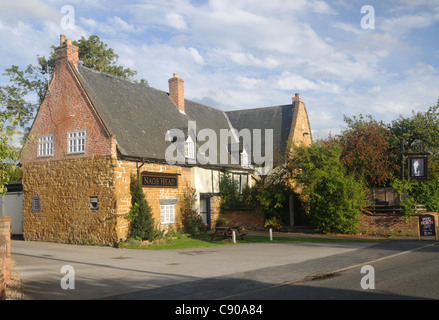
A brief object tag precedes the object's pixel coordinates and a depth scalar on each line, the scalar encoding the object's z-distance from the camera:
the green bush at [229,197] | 31.19
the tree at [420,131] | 40.34
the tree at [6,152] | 12.19
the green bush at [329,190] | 26.33
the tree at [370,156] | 30.75
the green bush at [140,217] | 22.91
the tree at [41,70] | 38.75
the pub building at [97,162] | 22.97
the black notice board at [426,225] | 22.72
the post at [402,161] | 27.02
